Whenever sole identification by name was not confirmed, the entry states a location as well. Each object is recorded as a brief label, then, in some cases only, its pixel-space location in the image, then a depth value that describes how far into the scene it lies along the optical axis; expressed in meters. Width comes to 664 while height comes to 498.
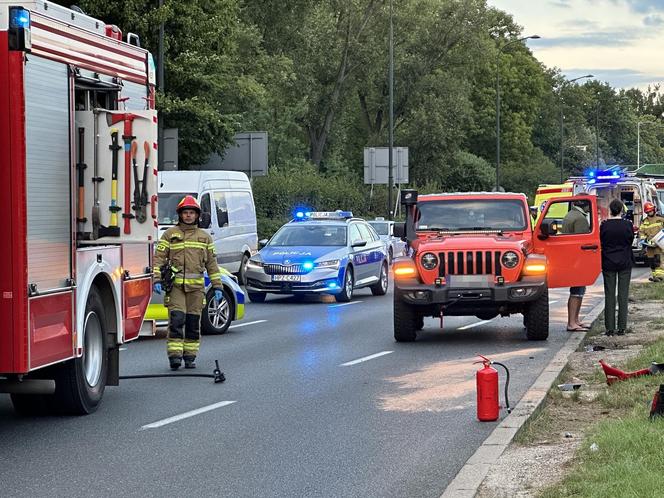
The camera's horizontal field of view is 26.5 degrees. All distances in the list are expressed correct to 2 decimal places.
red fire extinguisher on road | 10.51
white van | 28.16
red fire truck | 9.54
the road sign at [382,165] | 55.38
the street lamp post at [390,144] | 52.88
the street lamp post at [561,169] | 94.56
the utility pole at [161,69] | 32.41
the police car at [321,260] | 25.48
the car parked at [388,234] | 38.22
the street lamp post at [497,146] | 69.34
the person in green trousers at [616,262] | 18.03
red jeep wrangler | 17.52
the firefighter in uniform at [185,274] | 14.12
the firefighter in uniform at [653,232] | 30.53
